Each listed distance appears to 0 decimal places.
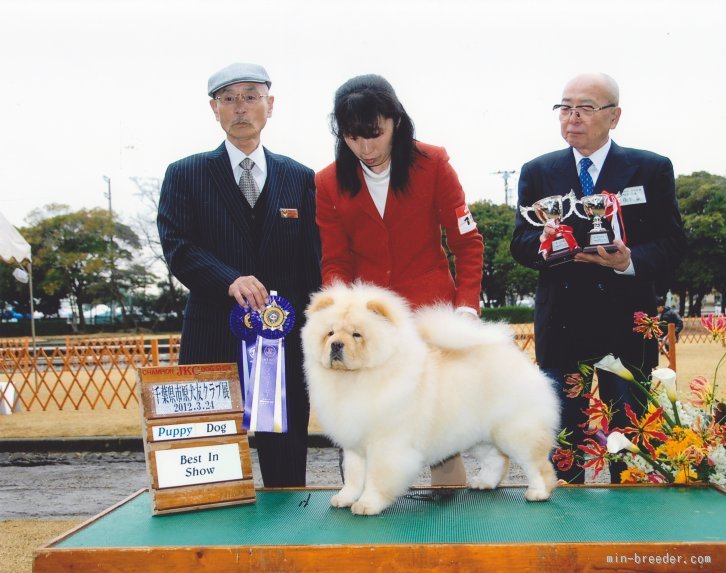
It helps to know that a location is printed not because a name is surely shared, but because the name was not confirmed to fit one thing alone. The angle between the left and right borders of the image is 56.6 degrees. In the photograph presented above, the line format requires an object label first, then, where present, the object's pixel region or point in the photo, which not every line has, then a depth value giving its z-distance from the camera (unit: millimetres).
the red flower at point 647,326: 2758
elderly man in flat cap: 2916
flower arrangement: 2699
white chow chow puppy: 2449
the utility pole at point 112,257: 38656
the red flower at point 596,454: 2713
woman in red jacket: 2842
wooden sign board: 2598
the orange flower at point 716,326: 2688
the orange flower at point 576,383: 2825
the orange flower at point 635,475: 2936
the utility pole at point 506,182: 48062
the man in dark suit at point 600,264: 3014
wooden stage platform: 1991
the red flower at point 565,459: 2852
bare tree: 34259
